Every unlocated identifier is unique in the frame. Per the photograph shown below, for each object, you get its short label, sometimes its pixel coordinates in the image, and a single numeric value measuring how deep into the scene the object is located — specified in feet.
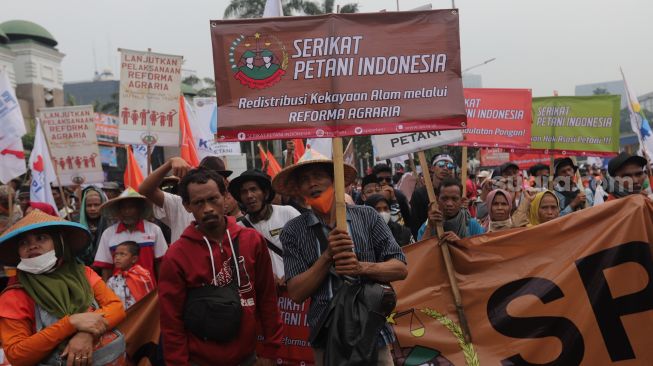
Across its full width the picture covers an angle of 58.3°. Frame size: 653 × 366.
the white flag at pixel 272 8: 18.52
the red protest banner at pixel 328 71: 9.88
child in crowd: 13.93
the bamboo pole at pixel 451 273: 13.16
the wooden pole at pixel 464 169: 18.54
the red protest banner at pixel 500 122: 22.35
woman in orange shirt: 9.35
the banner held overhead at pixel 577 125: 23.84
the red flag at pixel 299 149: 27.91
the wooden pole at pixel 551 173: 21.23
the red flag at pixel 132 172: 24.06
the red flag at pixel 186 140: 26.98
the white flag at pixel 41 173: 23.20
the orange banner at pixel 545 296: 12.17
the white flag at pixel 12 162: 23.47
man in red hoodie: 9.68
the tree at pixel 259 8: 96.37
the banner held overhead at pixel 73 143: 27.45
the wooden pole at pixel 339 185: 9.30
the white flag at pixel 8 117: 23.72
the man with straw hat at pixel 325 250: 9.53
